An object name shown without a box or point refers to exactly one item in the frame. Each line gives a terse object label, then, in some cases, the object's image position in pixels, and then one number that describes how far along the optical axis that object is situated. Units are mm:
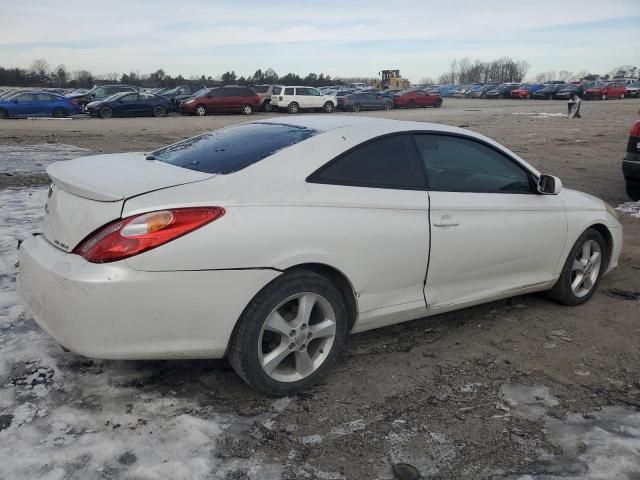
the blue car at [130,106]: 28266
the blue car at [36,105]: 26328
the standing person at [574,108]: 26875
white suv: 33094
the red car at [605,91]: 49938
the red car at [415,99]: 40500
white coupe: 2756
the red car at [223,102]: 30359
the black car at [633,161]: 7844
